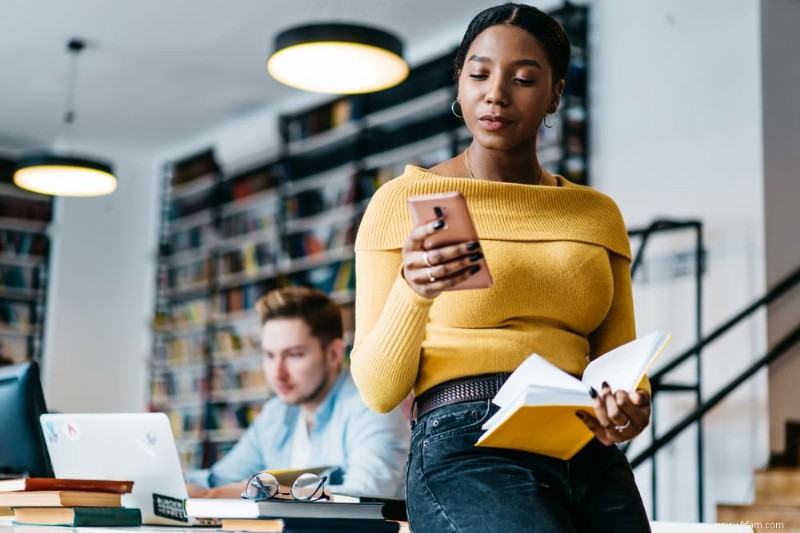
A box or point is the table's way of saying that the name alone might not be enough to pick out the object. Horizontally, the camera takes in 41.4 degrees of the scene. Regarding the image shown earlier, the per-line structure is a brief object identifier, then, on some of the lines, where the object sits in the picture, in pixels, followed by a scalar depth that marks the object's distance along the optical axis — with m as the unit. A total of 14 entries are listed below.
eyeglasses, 1.49
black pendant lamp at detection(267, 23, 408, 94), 4.05
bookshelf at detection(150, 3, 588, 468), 6.16
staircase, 4.04
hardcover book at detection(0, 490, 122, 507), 1.71
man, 2.83
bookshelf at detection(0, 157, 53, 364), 7.98
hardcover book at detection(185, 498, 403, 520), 1.47
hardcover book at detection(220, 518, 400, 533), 1.47
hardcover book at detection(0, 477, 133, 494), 1.74
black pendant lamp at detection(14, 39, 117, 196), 5.88
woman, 1.13
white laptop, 1.85
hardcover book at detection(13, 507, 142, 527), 1.71
